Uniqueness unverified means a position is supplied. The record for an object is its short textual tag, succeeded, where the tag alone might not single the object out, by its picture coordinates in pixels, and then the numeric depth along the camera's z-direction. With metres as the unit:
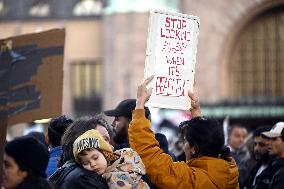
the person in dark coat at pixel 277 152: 12.65
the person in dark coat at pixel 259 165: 14.19
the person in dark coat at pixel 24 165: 9.11
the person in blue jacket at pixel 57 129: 12.22
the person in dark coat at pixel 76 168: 9.64
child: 9.81
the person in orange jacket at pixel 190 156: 10.41
